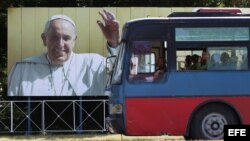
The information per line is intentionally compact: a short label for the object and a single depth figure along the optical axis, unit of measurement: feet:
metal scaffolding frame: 59.88
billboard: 58.59
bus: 40.73
